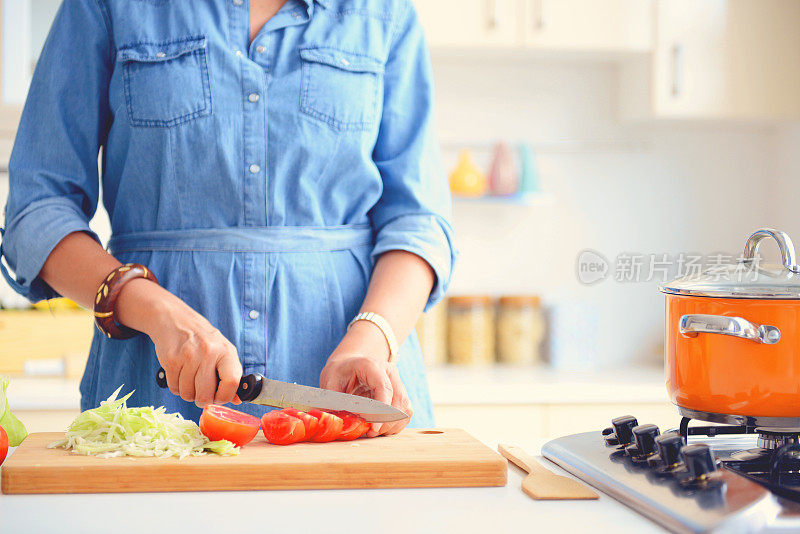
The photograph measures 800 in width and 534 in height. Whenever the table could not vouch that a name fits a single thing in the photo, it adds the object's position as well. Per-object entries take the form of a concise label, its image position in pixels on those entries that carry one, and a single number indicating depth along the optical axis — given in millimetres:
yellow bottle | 2443
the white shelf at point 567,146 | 2570
